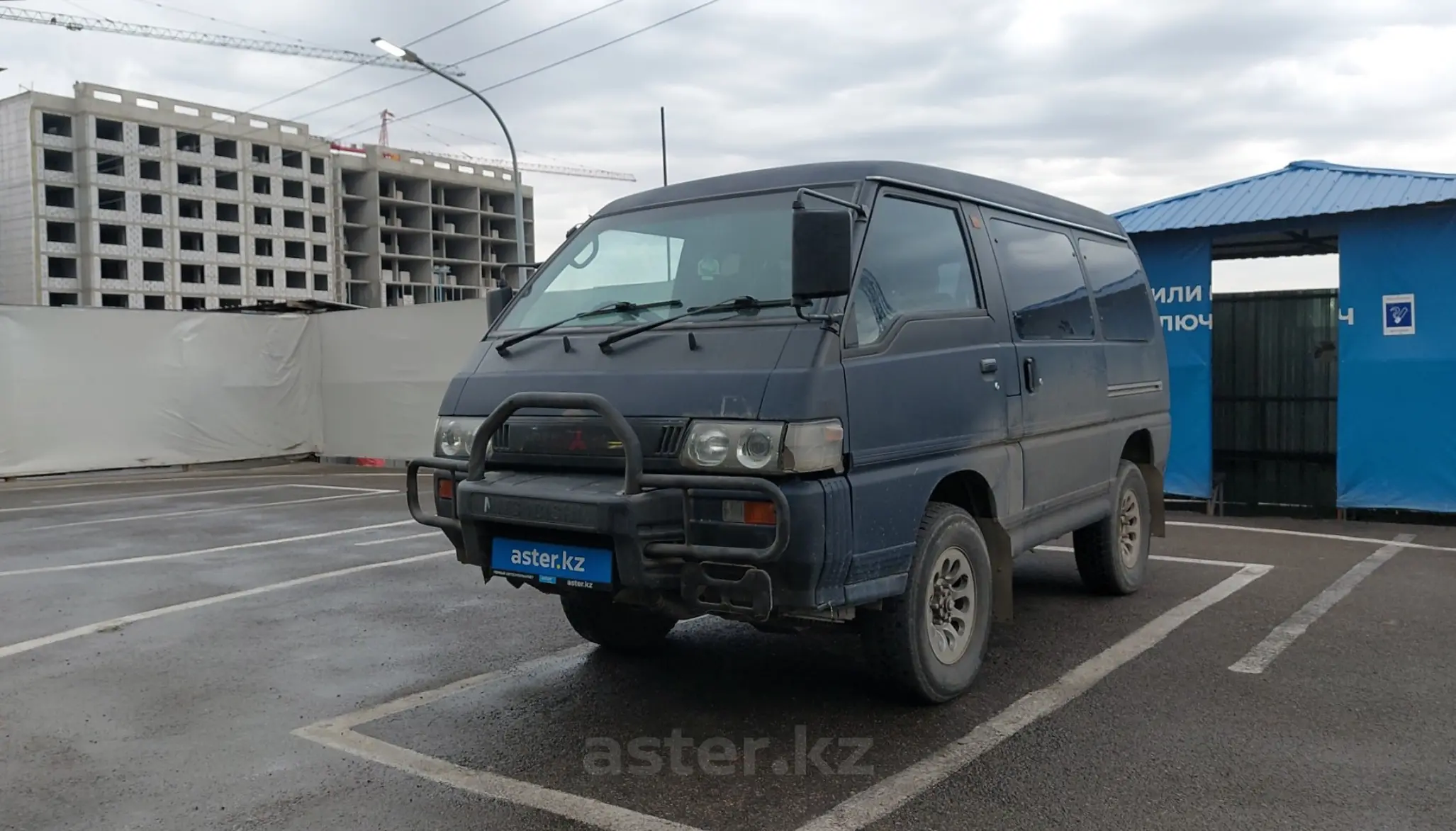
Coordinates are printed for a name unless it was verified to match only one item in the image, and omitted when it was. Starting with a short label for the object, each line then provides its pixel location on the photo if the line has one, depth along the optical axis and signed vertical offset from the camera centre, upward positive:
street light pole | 18.61 +5.13
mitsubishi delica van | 3.86 -0.17
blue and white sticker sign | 9.54 +0.43
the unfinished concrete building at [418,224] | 108.69 +16.47
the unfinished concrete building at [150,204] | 81.06 +14.43
